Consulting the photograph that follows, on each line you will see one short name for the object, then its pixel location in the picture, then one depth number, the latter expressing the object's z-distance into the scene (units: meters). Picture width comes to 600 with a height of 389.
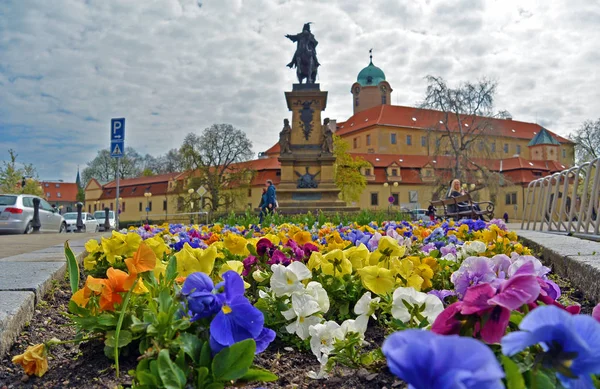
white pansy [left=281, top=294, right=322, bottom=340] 1.94
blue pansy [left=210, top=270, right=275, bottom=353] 1.22
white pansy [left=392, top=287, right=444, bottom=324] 1.61
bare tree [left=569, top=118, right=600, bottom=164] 52.38
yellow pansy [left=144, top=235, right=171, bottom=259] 2.47
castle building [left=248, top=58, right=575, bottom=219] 68.69
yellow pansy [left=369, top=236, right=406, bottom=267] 2.42
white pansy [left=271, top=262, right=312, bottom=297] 1.95
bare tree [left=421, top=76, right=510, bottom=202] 38.38
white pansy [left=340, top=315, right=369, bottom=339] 1.80
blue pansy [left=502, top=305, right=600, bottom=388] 0.67
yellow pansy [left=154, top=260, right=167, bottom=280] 1.97
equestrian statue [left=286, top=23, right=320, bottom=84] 24.95
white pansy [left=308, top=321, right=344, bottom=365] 1.79
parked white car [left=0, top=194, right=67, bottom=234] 17.52
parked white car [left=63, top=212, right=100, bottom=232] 33.19
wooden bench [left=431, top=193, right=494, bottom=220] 12.41
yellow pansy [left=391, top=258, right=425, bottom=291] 2.15
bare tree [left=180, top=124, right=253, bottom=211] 52.41
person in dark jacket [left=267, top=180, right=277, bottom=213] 15.70
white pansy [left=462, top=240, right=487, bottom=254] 3.26
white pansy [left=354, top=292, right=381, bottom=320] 1.83
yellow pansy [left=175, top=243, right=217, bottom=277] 1.96
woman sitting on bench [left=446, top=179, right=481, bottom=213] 13.31
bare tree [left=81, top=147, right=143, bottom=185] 77.19
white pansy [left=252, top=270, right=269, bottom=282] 2.41
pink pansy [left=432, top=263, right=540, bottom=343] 0.97
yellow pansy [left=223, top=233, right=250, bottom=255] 3.03
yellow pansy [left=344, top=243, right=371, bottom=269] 2.45
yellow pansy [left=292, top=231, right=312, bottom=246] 3.23
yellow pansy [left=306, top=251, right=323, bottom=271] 2.43
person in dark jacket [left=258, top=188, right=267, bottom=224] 15.35
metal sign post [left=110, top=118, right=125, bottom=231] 15.27
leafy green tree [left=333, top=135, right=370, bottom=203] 53.75
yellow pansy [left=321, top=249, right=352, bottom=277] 2.36
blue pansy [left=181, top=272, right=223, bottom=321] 1.20
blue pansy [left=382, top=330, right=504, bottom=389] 0.62
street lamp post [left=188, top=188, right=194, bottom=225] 50.72
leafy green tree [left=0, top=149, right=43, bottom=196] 46.28
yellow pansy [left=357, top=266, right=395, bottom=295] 1.97
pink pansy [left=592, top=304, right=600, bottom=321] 0.97
